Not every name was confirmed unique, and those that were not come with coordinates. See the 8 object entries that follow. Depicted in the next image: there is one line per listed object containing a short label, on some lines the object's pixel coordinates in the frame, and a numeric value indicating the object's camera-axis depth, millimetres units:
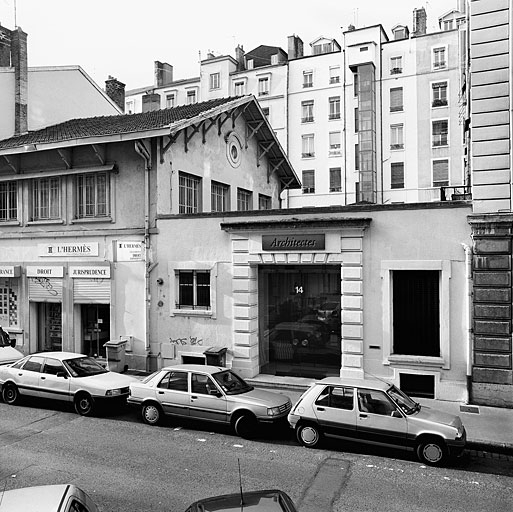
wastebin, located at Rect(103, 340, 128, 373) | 16312
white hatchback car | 9367
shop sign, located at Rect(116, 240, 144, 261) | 16875
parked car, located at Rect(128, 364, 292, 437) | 10812
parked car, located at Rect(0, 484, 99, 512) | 5031
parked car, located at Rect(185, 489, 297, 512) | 5176
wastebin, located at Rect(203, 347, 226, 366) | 15366
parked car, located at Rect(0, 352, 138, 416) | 12477
